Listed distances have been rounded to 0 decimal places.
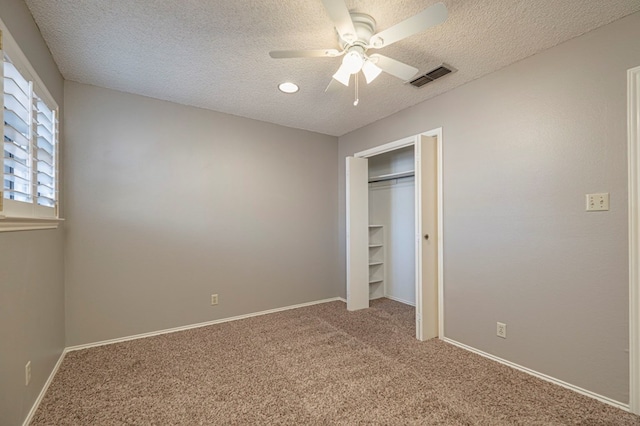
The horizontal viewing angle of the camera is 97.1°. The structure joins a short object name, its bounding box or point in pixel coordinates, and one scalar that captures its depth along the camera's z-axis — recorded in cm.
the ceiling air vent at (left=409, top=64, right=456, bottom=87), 235
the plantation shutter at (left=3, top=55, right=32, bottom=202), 149
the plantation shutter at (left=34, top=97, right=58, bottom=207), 193
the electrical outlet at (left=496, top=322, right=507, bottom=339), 233
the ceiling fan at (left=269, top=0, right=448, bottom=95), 142
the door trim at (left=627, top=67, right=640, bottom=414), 170
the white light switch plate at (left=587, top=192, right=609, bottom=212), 183
